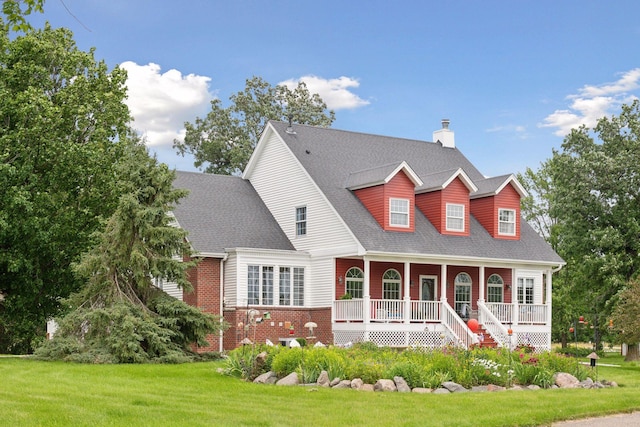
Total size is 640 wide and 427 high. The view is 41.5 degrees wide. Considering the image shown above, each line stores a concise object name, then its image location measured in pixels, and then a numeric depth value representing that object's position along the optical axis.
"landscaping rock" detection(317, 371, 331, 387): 17.14
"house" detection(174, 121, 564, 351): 29.42
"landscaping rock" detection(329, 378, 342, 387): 17.14
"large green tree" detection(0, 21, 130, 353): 28.69
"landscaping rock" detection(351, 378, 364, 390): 16.77
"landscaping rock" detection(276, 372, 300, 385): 17.38
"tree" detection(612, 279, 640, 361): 27.33
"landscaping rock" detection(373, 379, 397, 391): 16.56
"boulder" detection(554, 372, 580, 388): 18.61
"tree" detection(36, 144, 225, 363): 22.59
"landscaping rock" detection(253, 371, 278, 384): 17.84
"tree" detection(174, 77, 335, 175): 51.88
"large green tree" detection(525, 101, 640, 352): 35.34
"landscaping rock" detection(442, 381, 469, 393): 16.86
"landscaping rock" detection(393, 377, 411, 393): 16.61
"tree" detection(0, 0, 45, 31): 10.76
